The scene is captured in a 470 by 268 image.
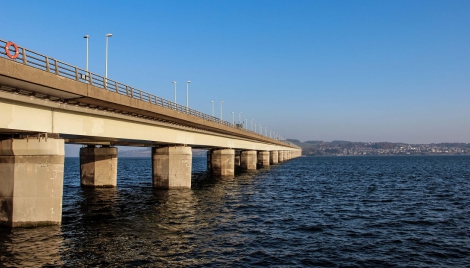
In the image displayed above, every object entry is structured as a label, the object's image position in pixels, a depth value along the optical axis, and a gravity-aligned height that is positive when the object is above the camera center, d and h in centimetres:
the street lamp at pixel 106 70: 3079 +650
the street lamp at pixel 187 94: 5462 +820
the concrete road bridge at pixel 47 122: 1858 +195
